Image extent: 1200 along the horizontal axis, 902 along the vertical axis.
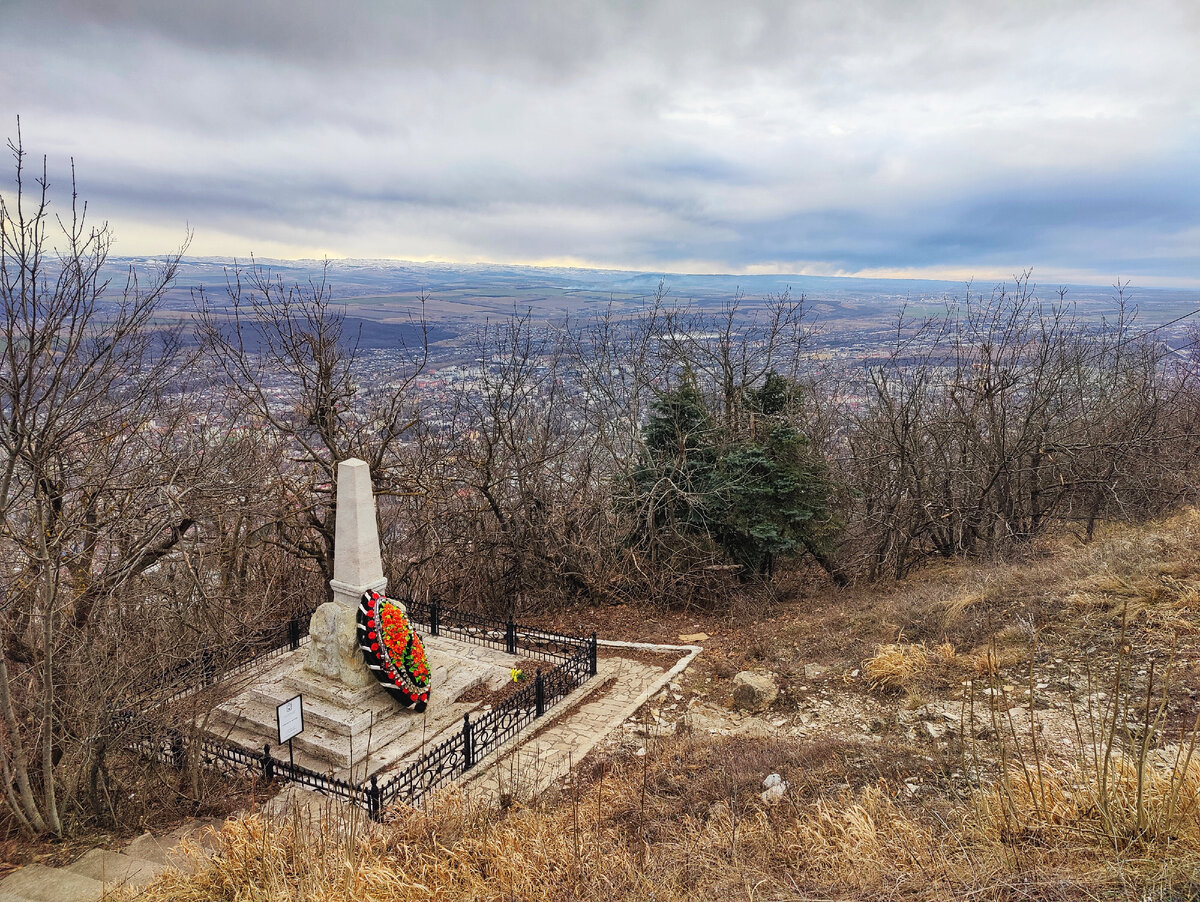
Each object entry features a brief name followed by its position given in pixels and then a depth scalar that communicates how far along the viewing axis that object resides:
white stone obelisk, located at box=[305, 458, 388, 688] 9.15
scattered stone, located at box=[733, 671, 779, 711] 9.11
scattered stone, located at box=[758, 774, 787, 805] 5.83
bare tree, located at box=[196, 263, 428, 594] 11.70
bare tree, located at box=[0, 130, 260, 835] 5.61
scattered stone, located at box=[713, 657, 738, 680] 10.62
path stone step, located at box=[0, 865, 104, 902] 4.98
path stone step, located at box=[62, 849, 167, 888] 5.18
